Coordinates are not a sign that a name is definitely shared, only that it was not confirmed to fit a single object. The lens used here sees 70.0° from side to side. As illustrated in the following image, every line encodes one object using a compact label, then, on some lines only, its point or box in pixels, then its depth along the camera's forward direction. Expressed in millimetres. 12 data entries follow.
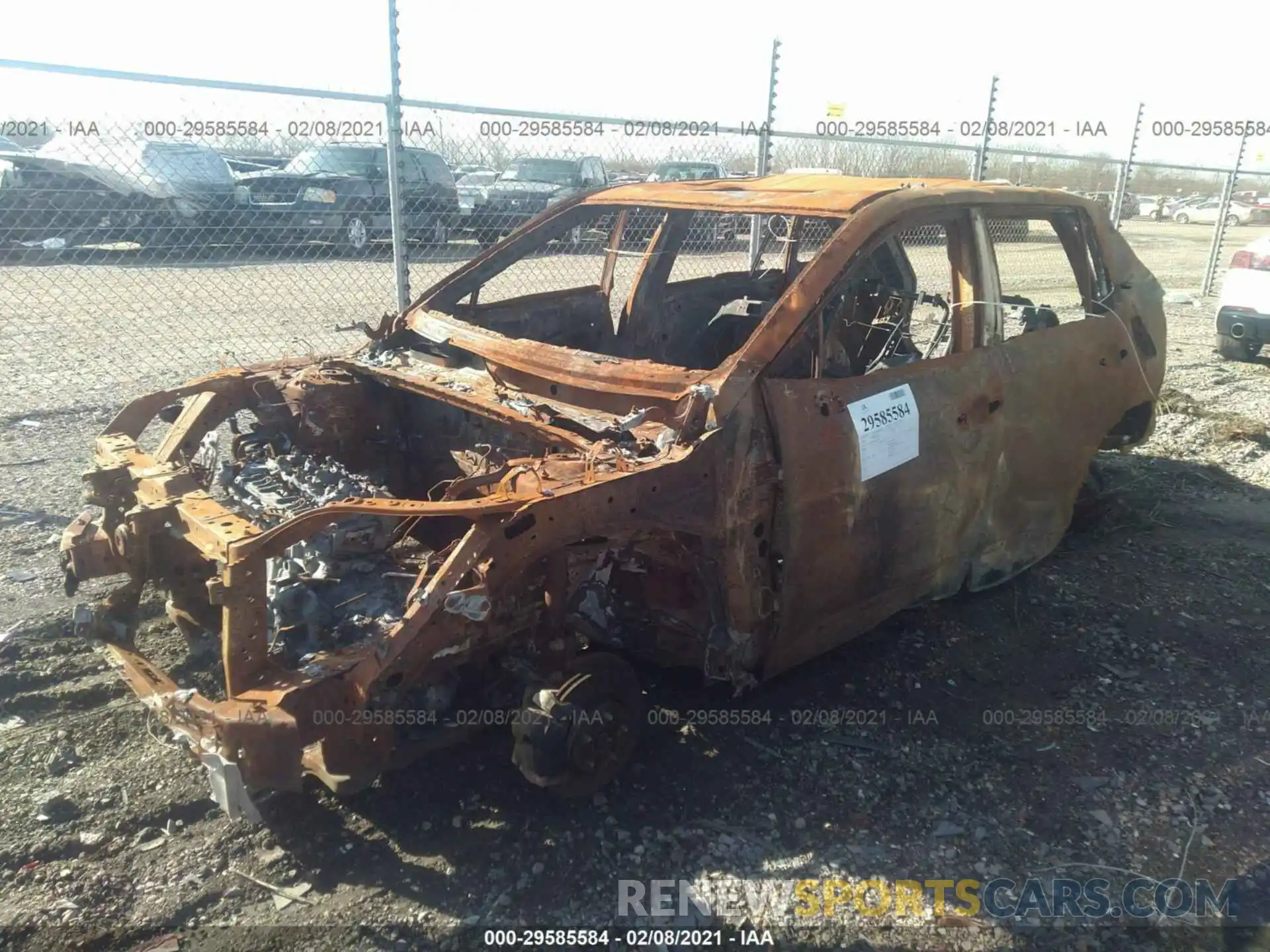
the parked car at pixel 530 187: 13172
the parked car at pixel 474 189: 12898
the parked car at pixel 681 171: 14070
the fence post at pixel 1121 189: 12039
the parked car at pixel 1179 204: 33812
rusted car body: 2387
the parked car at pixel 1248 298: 8125
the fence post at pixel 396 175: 5363
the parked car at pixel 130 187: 11688
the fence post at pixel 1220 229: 12602
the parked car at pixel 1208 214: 32156
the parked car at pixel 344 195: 10836
